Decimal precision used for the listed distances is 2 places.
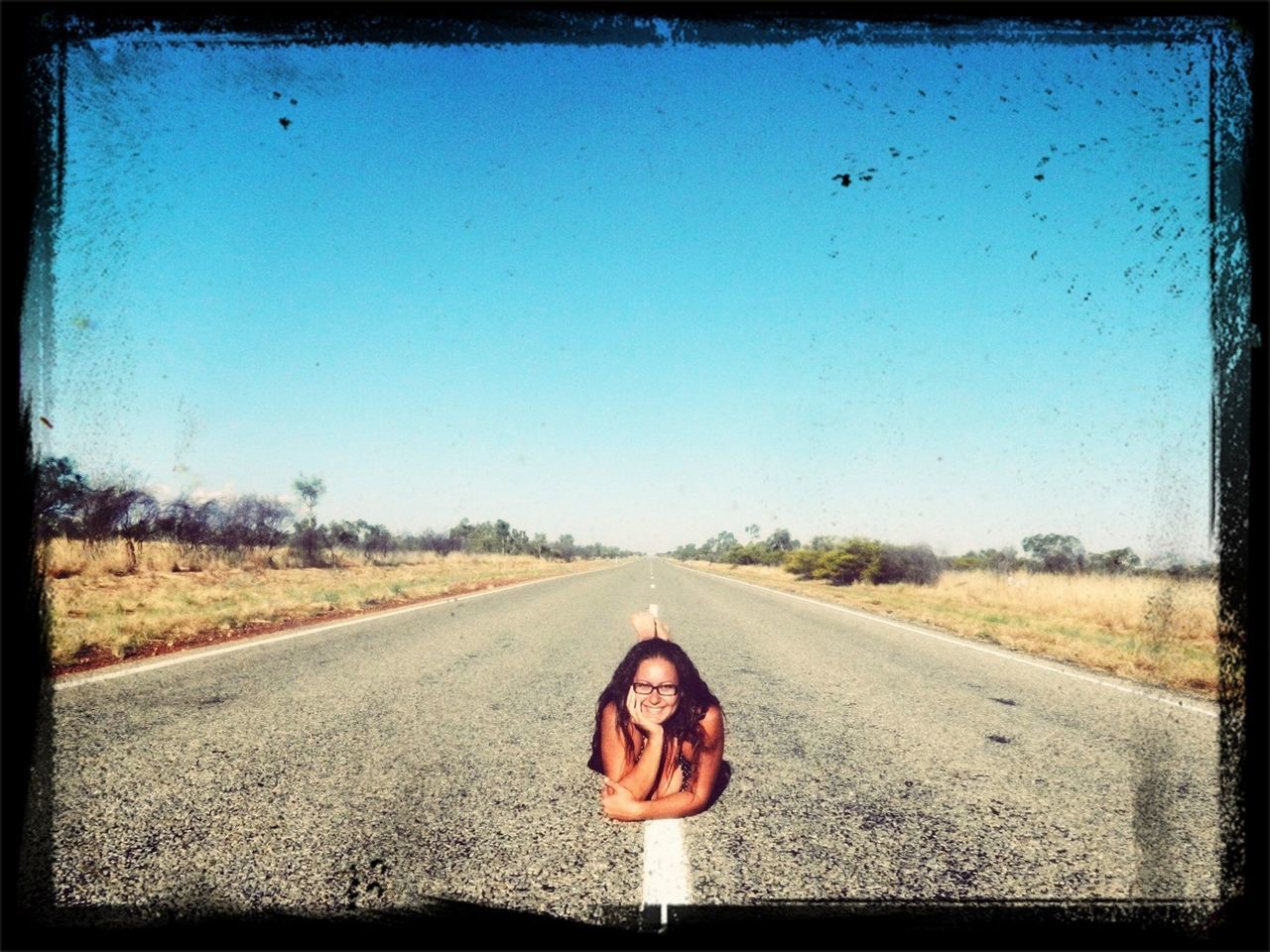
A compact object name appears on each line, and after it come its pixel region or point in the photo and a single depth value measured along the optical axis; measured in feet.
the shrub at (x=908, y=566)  91.56
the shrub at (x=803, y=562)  120.25
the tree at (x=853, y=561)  97.04
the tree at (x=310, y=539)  100.32
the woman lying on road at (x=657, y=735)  6.97
